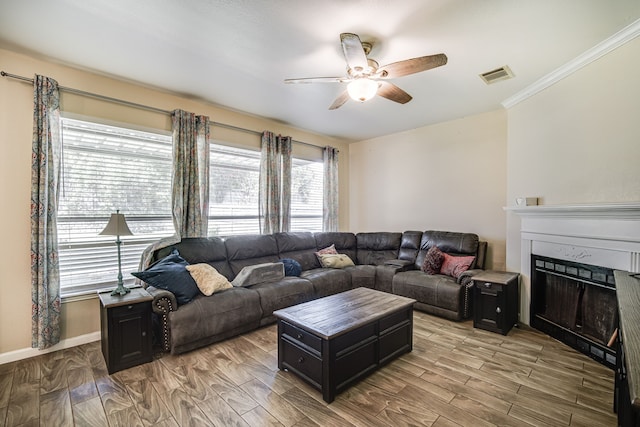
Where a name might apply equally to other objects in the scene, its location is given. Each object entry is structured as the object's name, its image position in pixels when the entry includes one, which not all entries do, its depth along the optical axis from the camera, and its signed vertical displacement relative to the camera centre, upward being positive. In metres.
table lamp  2.53 -0.14
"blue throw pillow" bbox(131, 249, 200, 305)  2.72 -0.64
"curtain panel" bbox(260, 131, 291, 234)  4.35 +0.49
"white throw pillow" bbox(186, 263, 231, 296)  2.97 -0.70
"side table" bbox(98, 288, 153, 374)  2.37 -1.00
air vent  2.79 +1.44
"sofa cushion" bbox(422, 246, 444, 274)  3.96 -0.67
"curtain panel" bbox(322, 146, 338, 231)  5.36 +0.47
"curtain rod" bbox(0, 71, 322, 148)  2.55 +1.25
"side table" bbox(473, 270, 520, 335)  3.06 -0.99
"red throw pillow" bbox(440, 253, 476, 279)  3.74 -0.69
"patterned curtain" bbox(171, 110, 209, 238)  3.42 +0.51
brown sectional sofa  2.72 -0.86
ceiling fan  2.03 +1.16
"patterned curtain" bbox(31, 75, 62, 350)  2.58 -0.01
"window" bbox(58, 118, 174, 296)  2.86 +0.19
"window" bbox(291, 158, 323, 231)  4.98 +0.35
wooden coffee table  2.04 -1.00
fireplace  2.36 -0.52
